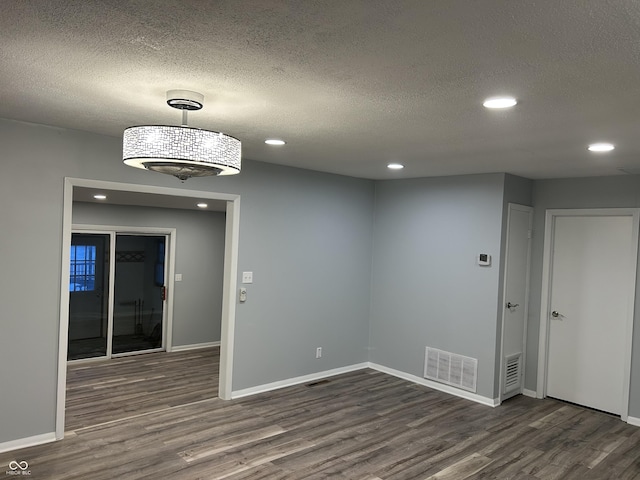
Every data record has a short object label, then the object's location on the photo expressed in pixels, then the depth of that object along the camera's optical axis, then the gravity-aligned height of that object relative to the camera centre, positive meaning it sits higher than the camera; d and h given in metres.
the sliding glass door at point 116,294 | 6.66 -0.97
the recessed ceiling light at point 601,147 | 3.38 +0.76
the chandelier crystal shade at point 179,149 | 2.21 +0.39
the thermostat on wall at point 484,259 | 5.01 -0.15
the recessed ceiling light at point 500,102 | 2.41 +0.75
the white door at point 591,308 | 4.78 -0.61
